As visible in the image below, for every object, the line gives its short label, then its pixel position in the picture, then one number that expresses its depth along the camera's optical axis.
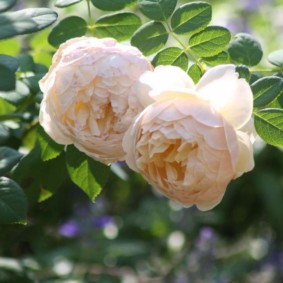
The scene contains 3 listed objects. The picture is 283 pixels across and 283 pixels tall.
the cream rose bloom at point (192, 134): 1.33
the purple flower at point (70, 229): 2.51
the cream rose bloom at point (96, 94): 1.37
